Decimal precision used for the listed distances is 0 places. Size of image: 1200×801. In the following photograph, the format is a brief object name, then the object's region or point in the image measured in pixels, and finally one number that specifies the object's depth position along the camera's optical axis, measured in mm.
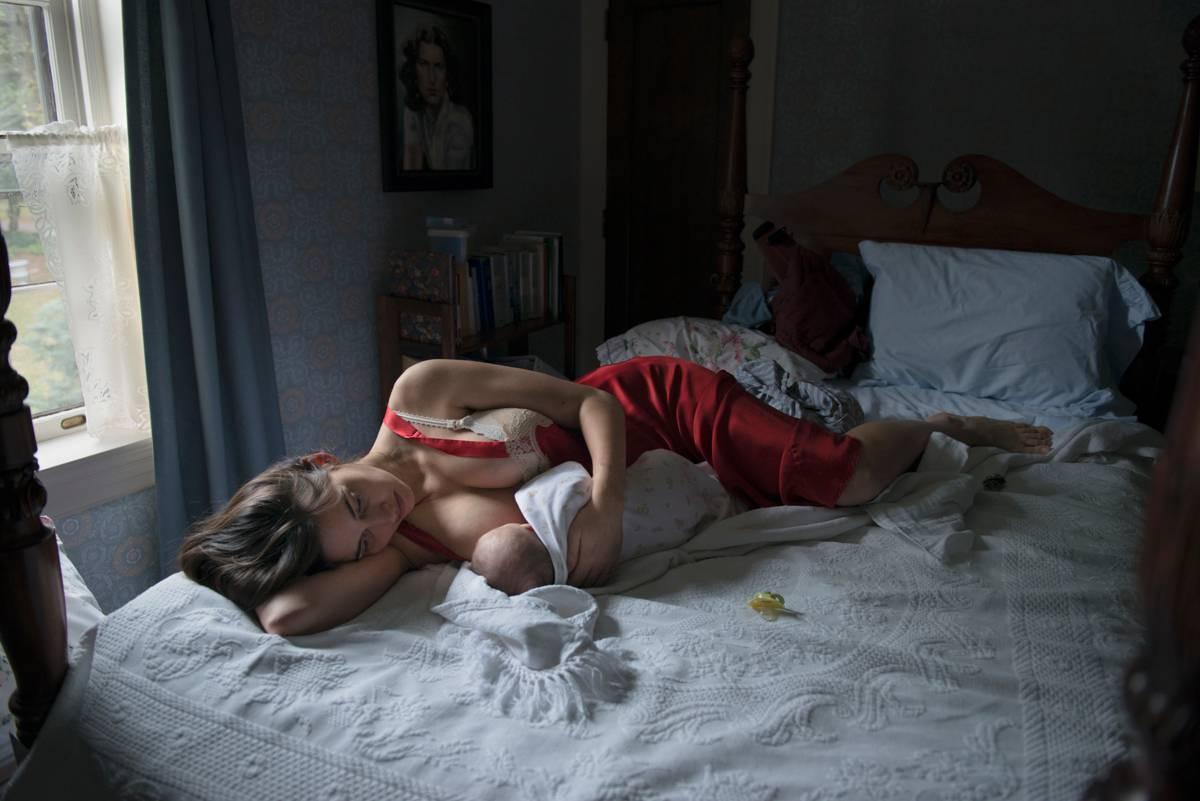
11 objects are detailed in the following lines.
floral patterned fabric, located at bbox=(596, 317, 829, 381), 2543
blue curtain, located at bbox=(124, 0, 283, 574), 2039
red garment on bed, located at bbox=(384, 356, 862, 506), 1731
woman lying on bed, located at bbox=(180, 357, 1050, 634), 1413
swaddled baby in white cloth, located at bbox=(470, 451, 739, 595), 1474
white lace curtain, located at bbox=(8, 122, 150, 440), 1968
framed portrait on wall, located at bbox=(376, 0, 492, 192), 2793
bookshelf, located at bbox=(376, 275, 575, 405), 2639
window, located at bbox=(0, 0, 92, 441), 1975
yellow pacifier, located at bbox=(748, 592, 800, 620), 1423
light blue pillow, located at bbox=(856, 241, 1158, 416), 2305
